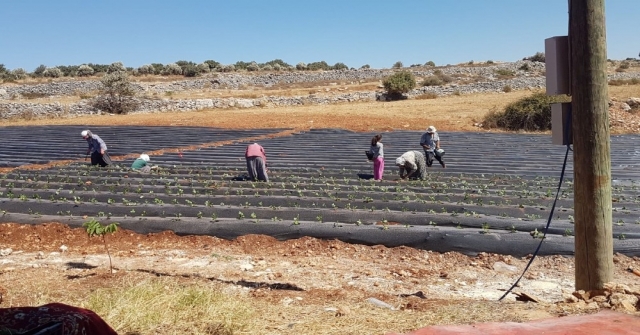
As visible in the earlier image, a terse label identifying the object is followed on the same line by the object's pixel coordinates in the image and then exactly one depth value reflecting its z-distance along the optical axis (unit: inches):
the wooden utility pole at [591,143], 157.5
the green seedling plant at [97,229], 220.8
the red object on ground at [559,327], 128.3
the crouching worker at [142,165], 457.4
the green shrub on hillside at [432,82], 1620.3
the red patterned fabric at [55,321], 106.8
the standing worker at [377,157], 408.5
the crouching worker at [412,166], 405.7
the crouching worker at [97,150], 473.1
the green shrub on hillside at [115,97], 1284.4
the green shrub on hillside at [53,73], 1999.3
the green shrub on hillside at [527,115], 912.3
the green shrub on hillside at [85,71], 2030.9
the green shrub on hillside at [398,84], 1423.5
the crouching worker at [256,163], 399.2
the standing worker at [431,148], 472.4
